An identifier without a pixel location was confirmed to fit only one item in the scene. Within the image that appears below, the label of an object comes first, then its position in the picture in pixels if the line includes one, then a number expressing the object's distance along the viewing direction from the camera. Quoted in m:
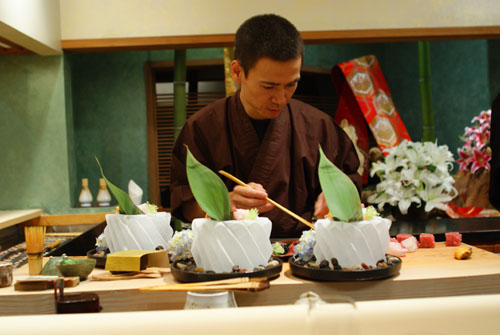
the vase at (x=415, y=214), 3.10
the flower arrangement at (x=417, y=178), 3.03
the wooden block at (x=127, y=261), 1.31
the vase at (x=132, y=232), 1.44
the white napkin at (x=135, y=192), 3.87
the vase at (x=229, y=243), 1.21
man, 1.99
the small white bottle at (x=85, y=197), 4.33
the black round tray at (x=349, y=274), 1.16
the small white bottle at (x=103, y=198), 4.45
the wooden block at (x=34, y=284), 1.20
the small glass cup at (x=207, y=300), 1.01
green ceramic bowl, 1.28
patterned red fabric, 4.55
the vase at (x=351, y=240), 1.19
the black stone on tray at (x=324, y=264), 1.20
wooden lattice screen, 5.74
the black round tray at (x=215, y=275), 1.17
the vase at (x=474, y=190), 3.79
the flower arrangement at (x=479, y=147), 3.75
